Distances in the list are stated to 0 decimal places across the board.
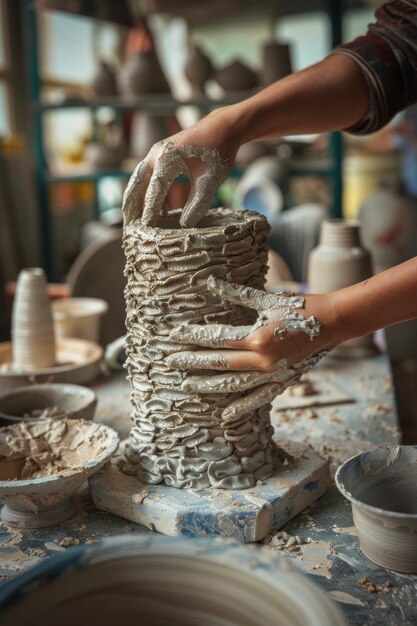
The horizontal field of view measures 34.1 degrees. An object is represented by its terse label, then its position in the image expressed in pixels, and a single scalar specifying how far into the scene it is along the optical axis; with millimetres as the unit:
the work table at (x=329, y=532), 1124
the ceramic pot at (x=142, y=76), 4660
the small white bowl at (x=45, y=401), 1741
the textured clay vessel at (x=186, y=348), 1363
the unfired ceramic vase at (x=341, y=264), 2479
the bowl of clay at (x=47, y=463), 1290
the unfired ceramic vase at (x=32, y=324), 2189
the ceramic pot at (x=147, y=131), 5051
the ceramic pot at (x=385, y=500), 1141
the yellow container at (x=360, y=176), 6008
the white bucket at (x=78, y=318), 2514
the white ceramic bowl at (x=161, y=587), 823
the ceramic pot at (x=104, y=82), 4949
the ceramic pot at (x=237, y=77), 4594
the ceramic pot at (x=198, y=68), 4750
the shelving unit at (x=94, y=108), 4312
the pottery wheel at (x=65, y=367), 2082
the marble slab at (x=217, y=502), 1302
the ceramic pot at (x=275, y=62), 4520
